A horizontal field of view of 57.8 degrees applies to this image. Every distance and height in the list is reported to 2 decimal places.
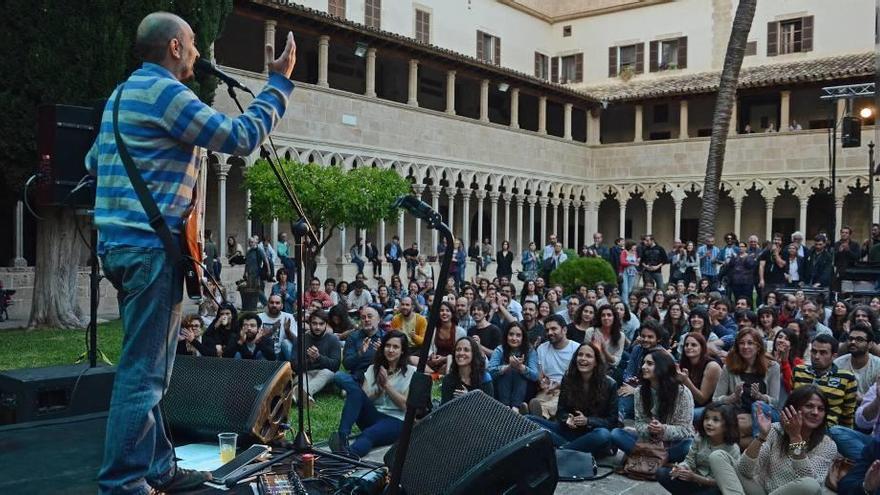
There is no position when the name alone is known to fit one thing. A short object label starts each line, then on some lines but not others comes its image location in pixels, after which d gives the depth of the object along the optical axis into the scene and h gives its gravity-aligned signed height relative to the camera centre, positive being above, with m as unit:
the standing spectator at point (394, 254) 21.42 -0.24
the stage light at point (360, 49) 20.88 +5.13
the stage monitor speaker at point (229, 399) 4.51 -0.92
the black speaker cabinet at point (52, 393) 4.83 -0.95
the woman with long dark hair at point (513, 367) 7.56 -1.16
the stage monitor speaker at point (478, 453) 3.58 -0.97
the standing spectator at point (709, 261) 17.38 -0.25
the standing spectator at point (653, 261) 17.44 -0.27
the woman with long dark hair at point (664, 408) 6.00 -1.22
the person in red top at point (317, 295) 12.59 -0.82
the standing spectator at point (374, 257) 21.22 -0.33
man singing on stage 2.85 +0.17
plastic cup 4.20 -1.08
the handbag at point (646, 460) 6.02 -1.61
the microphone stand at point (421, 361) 2.64 -0.39
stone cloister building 21.56 +4.76
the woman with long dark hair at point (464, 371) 6.95 -1.10
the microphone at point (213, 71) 3.36 +0.75
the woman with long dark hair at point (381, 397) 6.71 -1.31
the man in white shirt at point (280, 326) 8.98 -0.95
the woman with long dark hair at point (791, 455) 4.78 -1.26
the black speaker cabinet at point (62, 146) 5.04 +0.60
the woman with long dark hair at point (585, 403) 6.41 -1.28
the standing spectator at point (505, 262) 21.56 -0.42
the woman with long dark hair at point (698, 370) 6.77 -1.04
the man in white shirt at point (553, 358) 7.62 -1.09
